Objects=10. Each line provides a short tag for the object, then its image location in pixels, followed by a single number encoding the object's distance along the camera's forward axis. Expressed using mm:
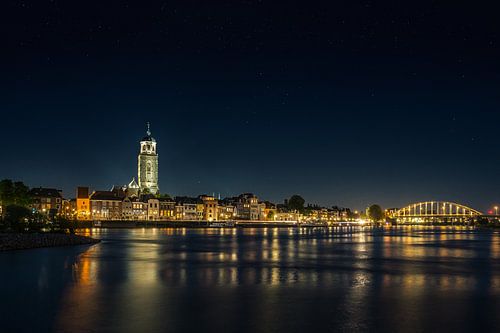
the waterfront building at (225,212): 190500
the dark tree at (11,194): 84562
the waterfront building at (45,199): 145000
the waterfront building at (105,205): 156125
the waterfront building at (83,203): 153225
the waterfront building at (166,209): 171838
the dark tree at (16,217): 60594
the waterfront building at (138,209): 163625
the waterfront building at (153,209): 168375
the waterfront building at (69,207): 146888
